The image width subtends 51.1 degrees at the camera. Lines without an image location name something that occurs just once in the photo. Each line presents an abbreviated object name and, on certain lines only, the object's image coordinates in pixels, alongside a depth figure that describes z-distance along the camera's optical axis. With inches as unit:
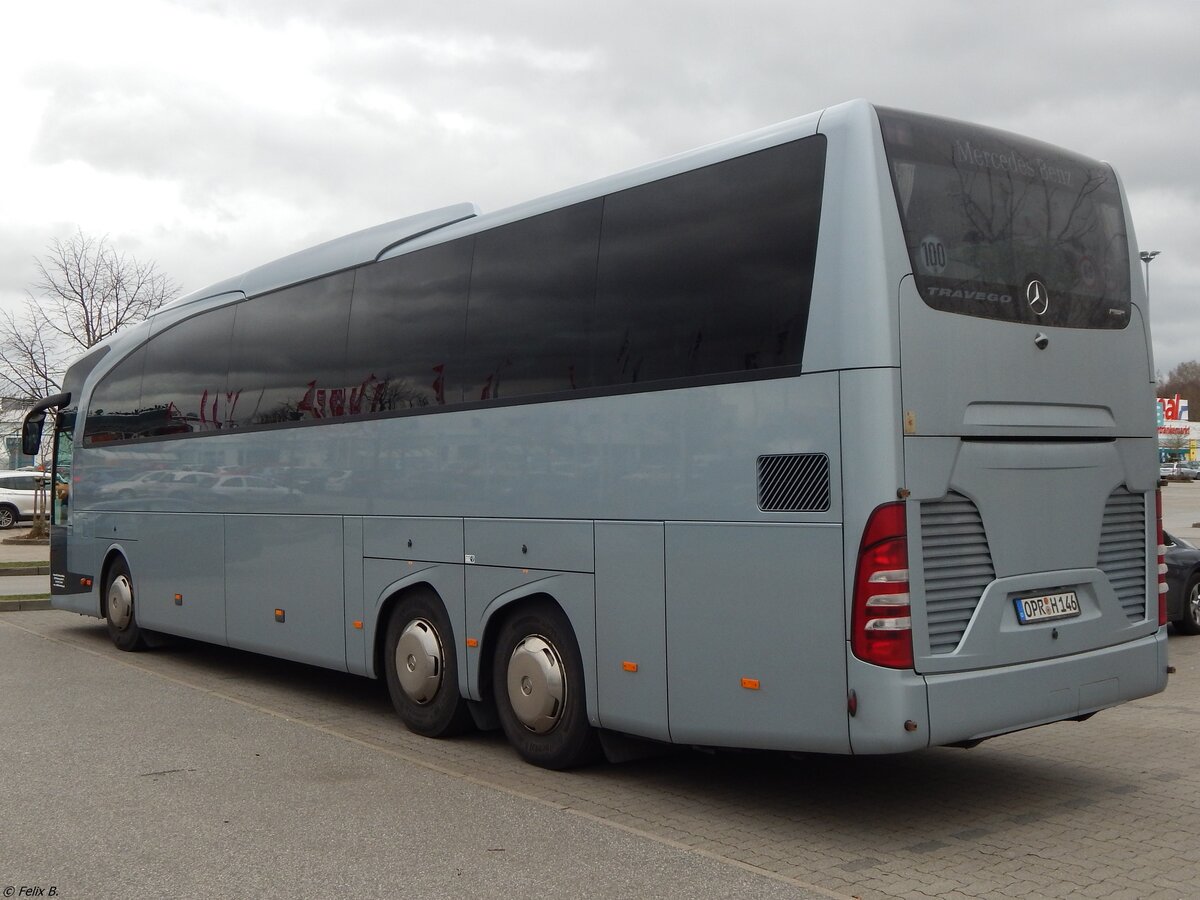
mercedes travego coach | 237.0
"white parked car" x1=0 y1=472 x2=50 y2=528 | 1759.4
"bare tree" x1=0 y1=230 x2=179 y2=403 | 1509.6
